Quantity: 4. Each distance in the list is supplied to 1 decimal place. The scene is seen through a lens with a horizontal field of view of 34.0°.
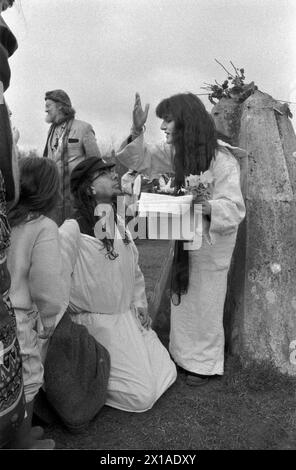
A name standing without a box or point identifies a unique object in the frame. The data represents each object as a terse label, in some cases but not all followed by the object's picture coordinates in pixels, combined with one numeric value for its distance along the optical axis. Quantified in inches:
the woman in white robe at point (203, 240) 132.7
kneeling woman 120.2
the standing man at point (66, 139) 185.2
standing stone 139.8
